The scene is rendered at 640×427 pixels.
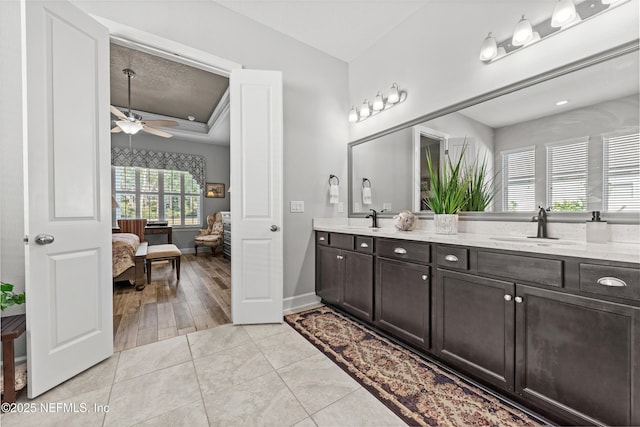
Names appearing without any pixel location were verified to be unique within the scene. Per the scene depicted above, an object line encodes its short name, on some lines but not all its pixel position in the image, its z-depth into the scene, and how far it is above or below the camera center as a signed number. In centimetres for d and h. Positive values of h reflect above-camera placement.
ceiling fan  377 +134
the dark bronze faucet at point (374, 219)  278 -9
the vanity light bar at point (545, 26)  146 +113
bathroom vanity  105 -54
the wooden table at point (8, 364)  137 -81
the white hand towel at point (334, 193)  299 +21
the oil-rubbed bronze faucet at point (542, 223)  161 -8
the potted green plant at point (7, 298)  144 -50
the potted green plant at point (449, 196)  196 +12
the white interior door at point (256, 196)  239 +14
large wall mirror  137 +46
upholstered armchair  595 -56
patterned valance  576 +120
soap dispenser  136 -10
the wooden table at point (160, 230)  581 -43
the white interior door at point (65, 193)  146 +11
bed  329 -66
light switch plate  280 +5
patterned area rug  131 -103
